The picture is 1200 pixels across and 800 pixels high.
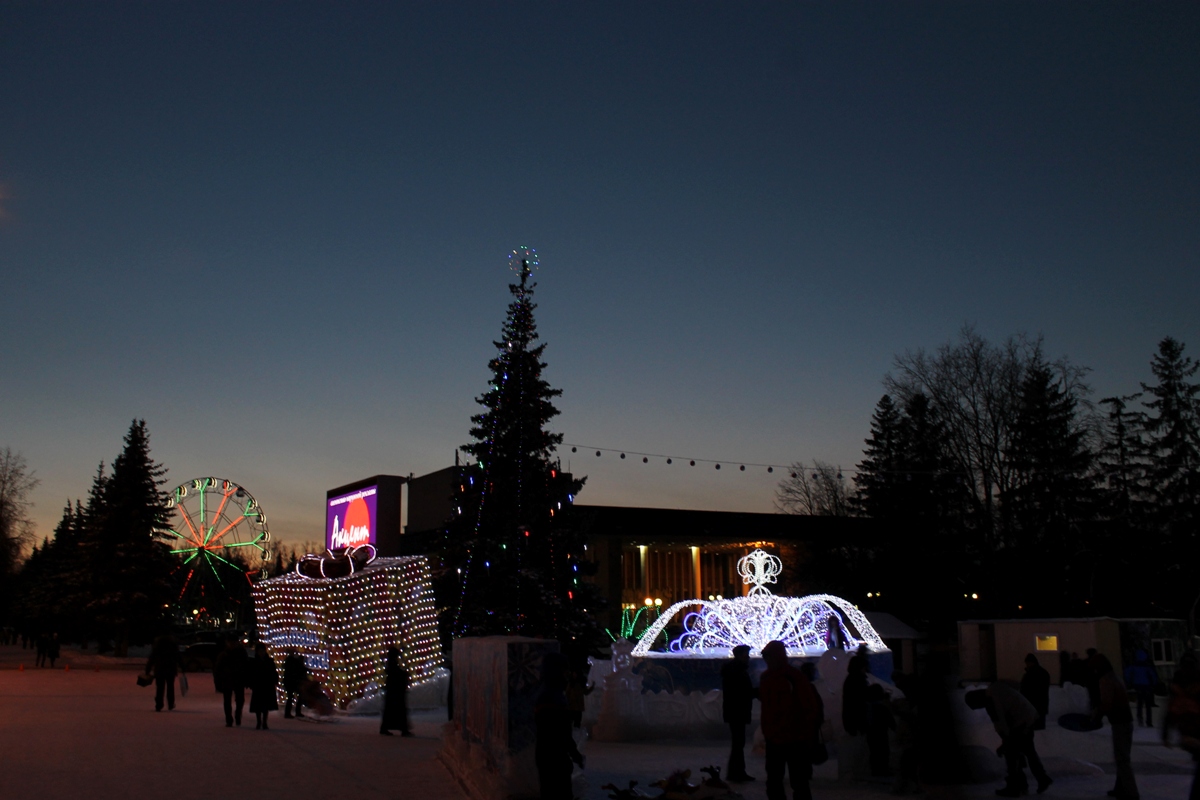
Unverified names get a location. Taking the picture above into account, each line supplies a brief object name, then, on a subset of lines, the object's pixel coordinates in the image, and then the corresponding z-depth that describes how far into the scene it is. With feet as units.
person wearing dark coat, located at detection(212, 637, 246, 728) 55.52
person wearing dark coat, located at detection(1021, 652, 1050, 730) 41.01
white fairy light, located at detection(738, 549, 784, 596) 60.29
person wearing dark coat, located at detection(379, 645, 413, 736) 53.11
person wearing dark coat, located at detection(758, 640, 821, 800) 25.89
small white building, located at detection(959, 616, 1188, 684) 78.07
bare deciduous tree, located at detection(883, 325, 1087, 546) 121.29
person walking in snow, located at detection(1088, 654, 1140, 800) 31.65
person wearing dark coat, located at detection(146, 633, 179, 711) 62.13
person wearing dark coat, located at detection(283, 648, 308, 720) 61.21
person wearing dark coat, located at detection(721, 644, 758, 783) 37.17
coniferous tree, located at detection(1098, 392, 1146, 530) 136.56
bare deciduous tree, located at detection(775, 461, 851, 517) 165.58
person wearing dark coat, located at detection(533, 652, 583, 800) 25.36
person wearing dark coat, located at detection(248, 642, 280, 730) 53.78
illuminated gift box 65.72
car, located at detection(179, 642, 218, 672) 129.49
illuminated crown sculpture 58.54
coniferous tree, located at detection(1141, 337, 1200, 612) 133.49
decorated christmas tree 82.89
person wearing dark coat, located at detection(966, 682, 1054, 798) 31.86
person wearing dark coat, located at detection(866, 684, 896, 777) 36.63
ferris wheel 134.00
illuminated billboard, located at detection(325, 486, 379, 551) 128.47
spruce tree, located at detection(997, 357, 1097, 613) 122.31
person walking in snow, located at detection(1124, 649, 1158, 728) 60.29
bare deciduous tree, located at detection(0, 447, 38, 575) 193.98
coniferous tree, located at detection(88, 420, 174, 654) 159.22
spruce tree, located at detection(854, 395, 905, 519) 153.48
